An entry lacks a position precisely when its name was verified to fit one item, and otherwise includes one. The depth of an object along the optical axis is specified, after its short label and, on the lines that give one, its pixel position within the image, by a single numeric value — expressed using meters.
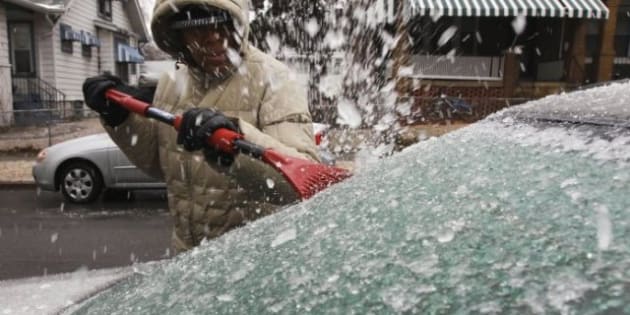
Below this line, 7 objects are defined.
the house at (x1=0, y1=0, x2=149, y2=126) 16.23
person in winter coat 1.89
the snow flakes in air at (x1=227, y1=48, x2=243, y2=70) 2.00
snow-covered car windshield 0.77
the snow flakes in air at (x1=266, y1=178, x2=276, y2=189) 1.83
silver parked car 7.86
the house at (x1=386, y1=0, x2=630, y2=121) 14.10
